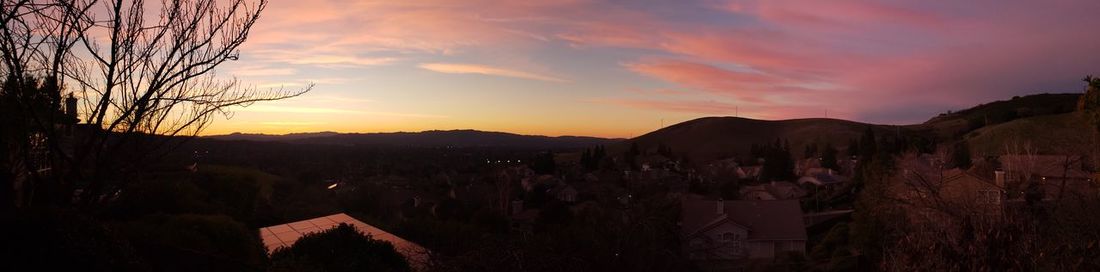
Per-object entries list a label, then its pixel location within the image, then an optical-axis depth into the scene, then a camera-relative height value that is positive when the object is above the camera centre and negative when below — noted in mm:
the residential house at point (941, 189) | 18266 -1495
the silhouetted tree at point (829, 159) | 58188 -1250
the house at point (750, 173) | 57962 -2719
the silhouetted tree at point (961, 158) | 42325 -668
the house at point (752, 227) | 23572 -3257
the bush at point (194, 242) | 6926 -1400
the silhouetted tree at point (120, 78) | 4602 +471
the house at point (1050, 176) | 20145 -1050
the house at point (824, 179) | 48719 -2699
